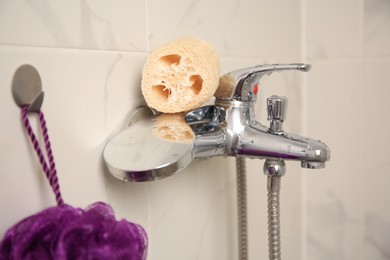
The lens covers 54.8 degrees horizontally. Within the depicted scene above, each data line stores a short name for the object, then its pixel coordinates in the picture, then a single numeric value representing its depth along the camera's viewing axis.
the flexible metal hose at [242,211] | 0.56
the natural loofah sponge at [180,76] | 0.40
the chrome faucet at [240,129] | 0.42
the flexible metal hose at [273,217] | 0.50
